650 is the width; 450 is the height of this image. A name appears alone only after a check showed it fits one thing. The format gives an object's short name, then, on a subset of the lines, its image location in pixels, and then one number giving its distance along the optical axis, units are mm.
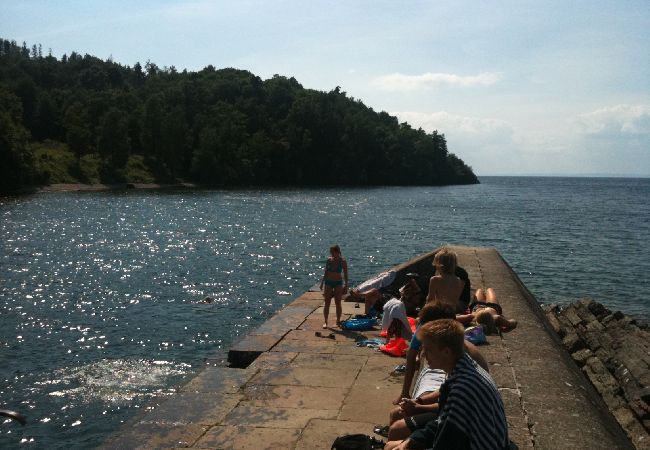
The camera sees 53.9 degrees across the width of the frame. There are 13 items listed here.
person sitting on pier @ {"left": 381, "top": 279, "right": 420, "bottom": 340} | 9906
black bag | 5996
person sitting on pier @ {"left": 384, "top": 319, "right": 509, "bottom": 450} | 4137
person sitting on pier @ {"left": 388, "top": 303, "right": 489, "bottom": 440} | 5641
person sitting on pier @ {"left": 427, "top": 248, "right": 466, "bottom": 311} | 8680
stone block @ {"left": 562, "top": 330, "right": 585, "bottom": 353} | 14799
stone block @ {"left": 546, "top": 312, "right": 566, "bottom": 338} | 16461
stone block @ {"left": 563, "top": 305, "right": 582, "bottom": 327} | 18141
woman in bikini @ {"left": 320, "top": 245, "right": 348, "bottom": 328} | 12023
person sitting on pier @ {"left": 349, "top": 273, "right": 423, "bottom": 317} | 11328
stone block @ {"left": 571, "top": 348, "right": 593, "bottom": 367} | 13931
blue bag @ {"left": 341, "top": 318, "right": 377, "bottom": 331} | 11695
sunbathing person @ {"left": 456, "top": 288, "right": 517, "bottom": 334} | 9250
